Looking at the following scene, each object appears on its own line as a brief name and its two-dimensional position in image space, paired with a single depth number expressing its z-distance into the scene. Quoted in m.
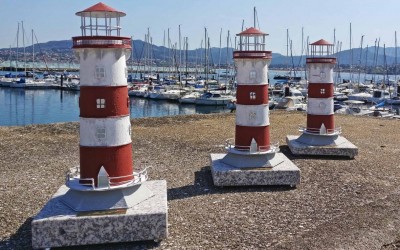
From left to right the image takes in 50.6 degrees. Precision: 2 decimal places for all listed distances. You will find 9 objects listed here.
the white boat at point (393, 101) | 59.63
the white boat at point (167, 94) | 75.13
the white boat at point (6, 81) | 105.26
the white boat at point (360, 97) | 67.94
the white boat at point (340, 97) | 65.96
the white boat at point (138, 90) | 80.95
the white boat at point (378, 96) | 64.25
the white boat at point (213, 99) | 66.75
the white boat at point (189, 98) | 69.96
